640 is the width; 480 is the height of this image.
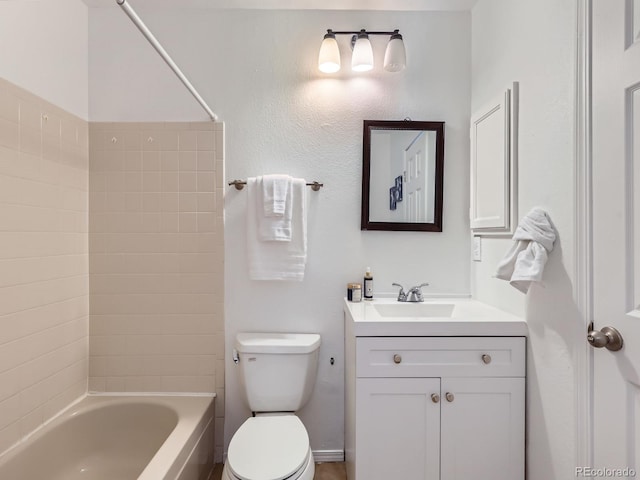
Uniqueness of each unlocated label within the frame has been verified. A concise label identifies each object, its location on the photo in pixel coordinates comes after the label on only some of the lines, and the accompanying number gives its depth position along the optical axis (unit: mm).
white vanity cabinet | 1419
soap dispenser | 1899
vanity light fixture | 1803
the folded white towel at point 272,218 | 1828
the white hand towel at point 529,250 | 1225
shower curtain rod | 1009
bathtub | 1512
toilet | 1527
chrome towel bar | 1900
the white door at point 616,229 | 946
